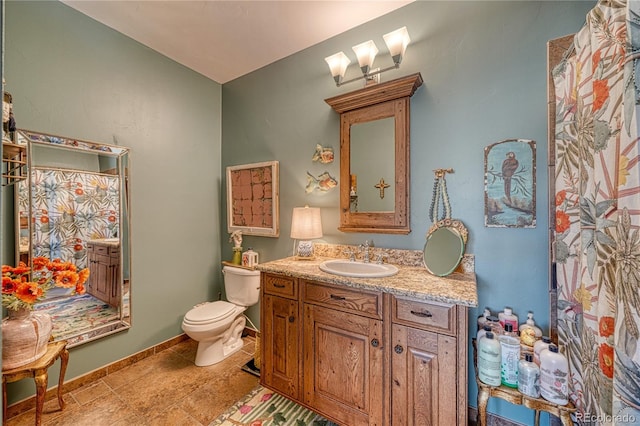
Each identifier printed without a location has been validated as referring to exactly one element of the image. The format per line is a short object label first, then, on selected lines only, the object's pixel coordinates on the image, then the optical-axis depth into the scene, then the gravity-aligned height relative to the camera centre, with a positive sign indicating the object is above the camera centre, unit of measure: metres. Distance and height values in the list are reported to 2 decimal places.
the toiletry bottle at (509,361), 1.26 -0.70
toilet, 2.14 -0.86
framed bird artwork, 1.53 +0.15
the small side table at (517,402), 1.15 -0.84
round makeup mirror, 1.64 -0.23
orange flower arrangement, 1.47 -0.39
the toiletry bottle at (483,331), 1.35 -0.62
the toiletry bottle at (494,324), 1.48 -0.63
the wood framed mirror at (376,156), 1.87 +0.40
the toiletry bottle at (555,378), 1.15 -0.71
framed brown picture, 2.53 +0.12
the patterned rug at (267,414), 1.68 -1.29
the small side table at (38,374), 1.47 -0.87
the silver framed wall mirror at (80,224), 1.79 -0.08
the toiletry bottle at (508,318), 1.49 -0.60
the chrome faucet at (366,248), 1.96 -0.27
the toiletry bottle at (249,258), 2.58 -0.44
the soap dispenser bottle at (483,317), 1.51 -0.62
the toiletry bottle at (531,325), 1.42 -0.62
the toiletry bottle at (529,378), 1.20 -0.74
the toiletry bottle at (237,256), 2.69 -0.43
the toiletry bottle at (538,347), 1.23 -0.63
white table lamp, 2.11 -0.13
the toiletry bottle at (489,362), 1.26 -0.71
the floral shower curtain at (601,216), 0.83 -0.03
